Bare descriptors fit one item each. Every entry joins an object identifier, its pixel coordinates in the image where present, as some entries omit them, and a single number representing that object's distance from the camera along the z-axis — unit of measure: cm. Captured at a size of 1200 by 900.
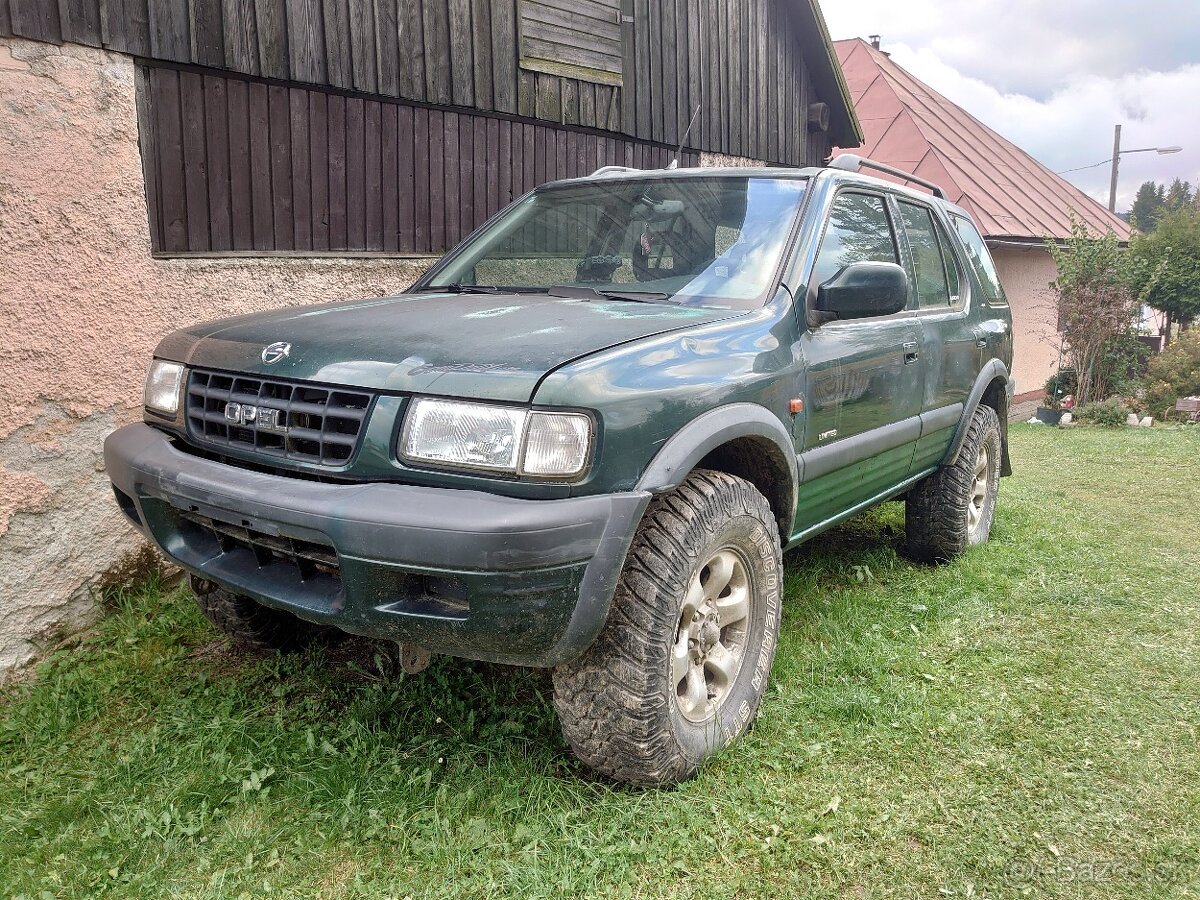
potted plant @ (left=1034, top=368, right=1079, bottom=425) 1603
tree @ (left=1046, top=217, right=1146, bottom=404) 1476
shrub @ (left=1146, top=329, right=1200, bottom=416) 1512
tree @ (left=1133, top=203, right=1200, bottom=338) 1731
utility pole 3098
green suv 225
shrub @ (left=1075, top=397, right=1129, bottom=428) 1389
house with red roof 1584
